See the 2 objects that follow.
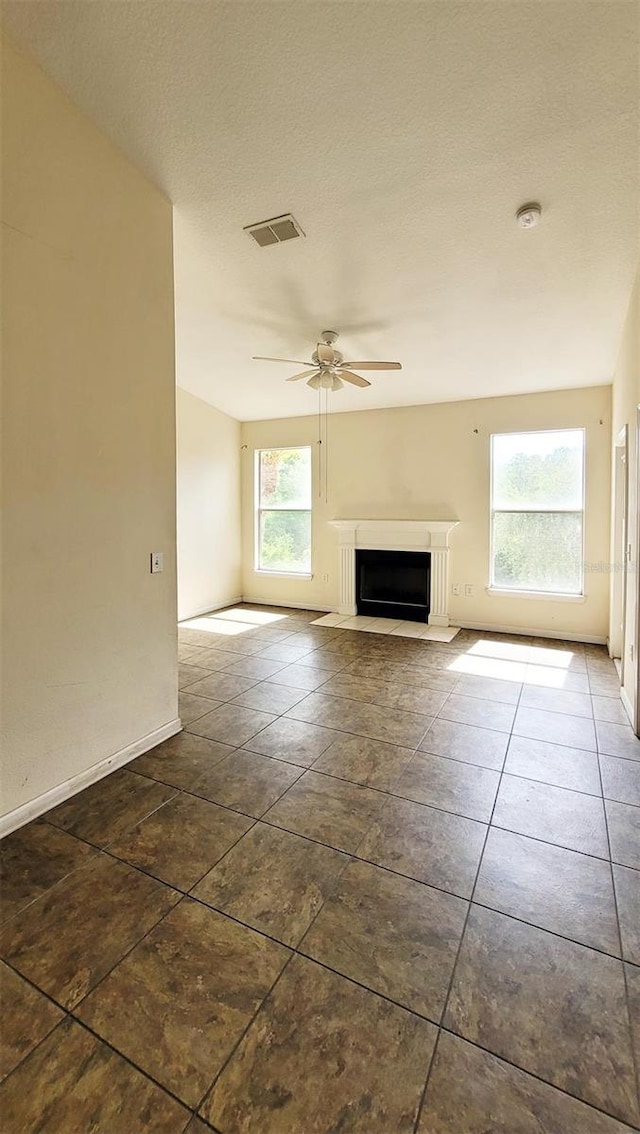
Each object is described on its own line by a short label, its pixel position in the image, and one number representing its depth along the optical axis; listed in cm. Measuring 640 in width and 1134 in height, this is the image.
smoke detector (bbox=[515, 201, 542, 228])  250
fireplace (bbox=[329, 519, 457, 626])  554
